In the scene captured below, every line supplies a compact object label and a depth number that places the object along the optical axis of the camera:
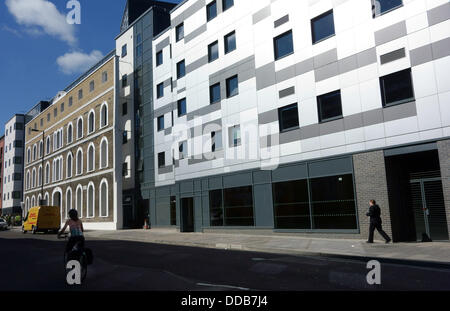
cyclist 8.62
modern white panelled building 14.34
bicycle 8.21
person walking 13.86
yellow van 29.97
